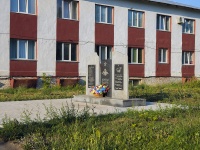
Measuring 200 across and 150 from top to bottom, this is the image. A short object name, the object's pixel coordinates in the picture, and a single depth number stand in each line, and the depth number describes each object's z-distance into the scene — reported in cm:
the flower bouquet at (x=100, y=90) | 1339
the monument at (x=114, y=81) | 1247
